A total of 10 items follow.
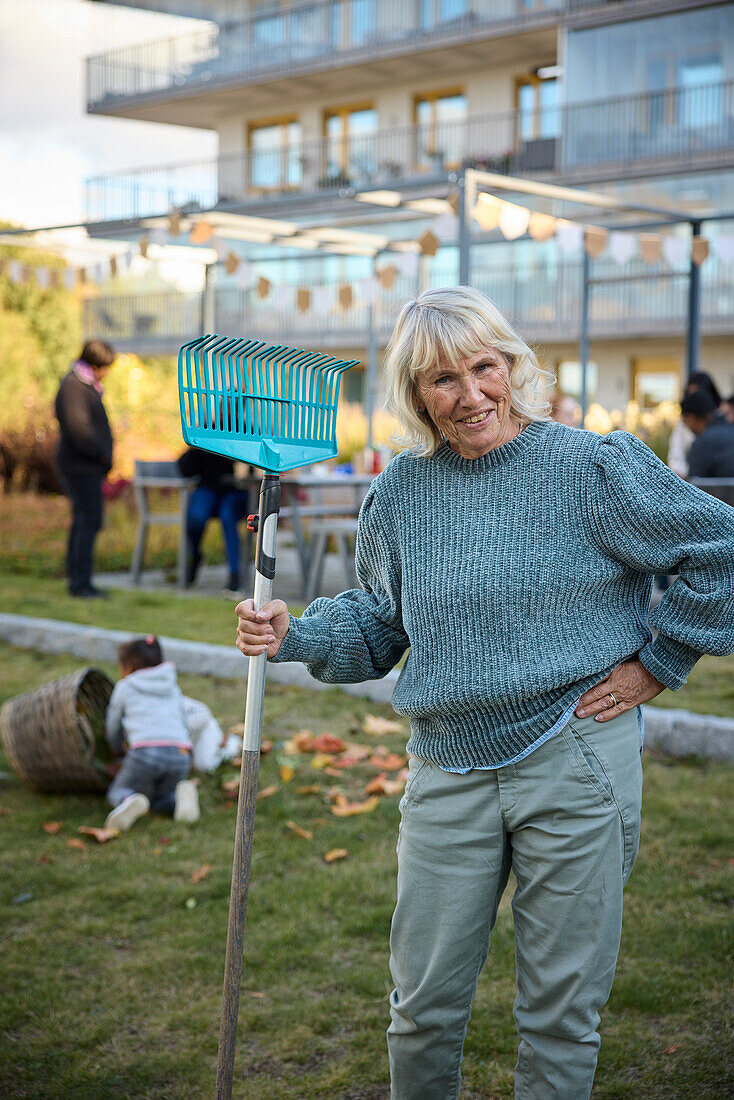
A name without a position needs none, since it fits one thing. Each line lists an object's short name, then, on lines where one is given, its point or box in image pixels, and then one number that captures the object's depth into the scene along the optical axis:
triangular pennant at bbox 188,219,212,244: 8.89
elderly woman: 2.00
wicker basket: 4.46
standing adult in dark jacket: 8.50
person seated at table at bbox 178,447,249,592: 8.75
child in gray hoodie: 4.36
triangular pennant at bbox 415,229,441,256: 8.39
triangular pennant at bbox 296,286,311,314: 10.14
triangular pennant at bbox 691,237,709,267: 8.41
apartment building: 22.42
